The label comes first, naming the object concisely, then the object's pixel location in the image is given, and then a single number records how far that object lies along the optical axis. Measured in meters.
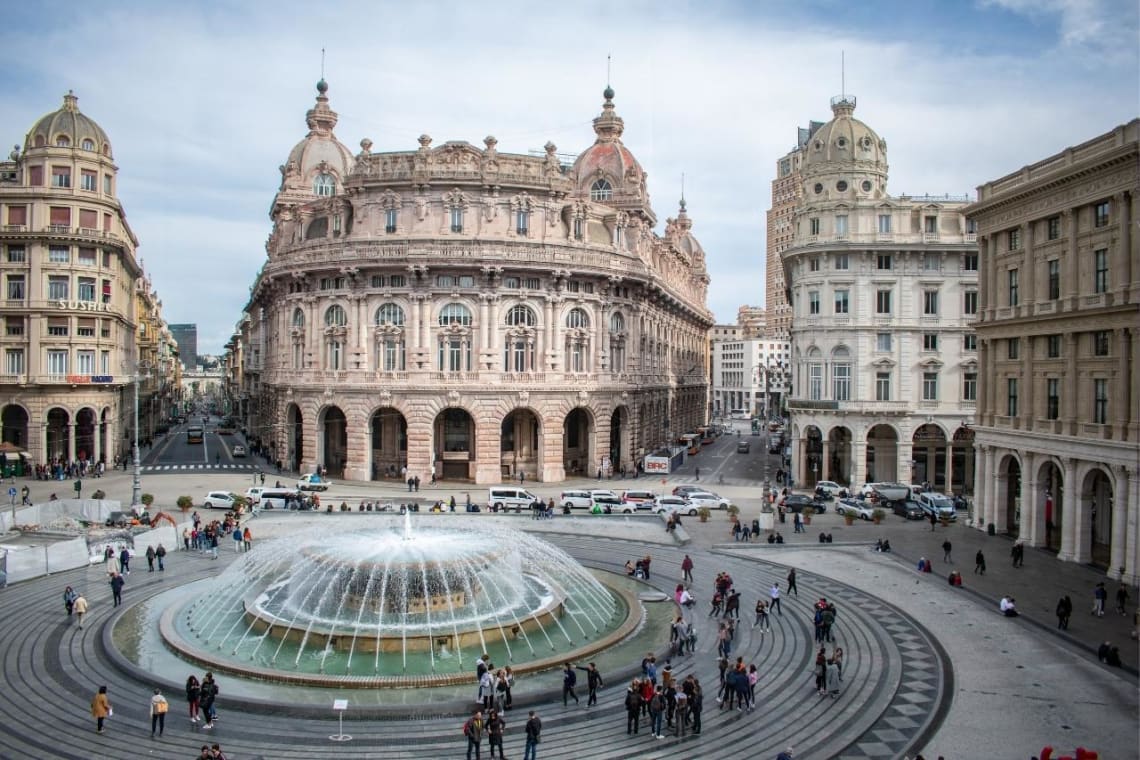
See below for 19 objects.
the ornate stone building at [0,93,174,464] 67.19
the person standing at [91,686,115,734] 21.28
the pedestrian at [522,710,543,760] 19.95
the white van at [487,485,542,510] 54.34
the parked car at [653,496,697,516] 54.06
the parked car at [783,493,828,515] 54.03
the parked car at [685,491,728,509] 55.78
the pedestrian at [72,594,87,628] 29.09
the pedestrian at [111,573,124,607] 31.47
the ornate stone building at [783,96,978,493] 61.50
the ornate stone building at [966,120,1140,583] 35.56
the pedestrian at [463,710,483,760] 20.02
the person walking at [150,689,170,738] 21.00
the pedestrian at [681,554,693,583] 35.41
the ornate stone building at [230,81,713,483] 64.38
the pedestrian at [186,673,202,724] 21.50
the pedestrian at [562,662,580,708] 23.06
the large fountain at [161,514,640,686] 25.86
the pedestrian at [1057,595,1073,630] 28.88
